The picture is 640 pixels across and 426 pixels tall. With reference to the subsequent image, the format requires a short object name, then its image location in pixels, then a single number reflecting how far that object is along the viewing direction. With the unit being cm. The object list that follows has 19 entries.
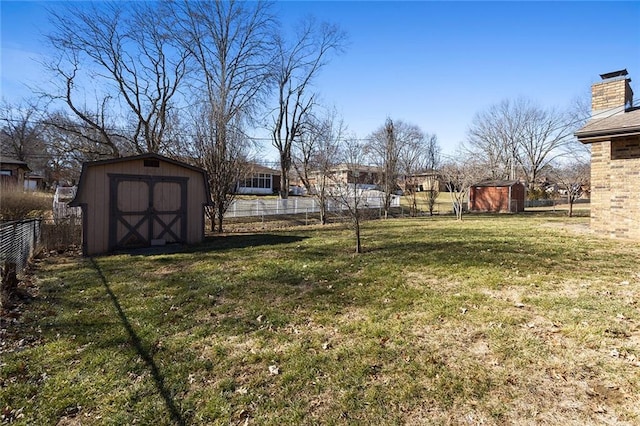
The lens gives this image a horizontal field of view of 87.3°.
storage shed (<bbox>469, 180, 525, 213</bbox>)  2596
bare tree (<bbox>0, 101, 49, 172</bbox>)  2077
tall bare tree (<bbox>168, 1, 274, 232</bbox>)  1884
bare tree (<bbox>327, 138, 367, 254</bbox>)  818
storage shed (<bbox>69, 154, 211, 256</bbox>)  884
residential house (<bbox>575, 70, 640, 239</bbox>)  827
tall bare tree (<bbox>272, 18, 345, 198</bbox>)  2719
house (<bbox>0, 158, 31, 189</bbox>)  2513
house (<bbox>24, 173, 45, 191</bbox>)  3234
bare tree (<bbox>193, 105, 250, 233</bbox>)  1377
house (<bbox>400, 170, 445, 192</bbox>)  2817
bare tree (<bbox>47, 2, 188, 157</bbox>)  1806
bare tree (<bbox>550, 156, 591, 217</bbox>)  2156
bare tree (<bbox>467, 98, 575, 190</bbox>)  3934
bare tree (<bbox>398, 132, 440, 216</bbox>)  2781
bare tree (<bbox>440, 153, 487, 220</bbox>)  1784
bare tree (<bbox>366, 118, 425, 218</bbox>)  2248
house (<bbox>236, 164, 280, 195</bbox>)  3867
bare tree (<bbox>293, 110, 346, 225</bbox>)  1618
